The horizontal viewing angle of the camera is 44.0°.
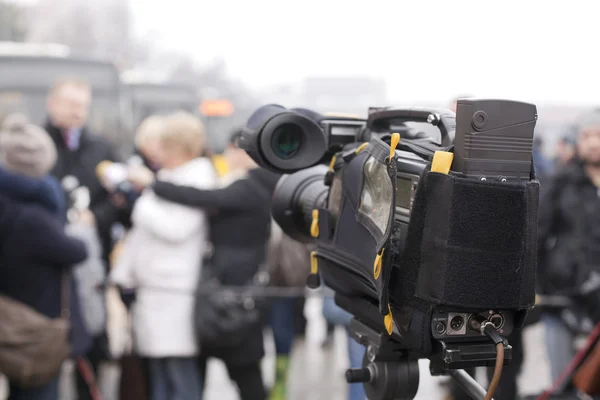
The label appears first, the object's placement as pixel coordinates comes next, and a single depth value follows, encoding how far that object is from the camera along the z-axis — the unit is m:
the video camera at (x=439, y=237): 1.27
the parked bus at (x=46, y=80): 8.57
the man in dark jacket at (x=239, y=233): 3.50
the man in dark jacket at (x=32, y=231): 3.25
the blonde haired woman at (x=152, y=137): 3.79
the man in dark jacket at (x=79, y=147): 4.55
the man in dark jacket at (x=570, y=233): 3.75
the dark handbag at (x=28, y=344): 3.21
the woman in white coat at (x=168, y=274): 3.52
